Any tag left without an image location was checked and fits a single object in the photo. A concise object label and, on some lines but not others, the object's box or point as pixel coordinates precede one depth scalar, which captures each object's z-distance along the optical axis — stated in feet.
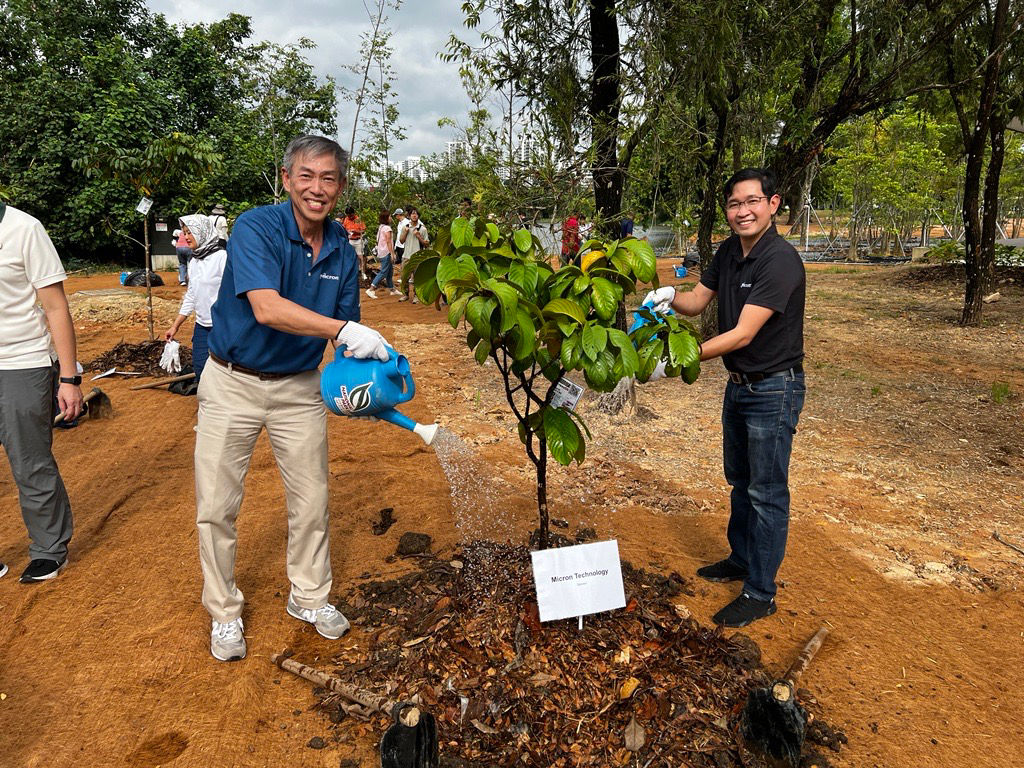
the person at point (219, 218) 23.86
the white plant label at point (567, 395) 7.13
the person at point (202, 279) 15.23
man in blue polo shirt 7.15
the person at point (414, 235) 35.70
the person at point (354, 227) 39.09
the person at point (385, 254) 38.11
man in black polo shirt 8.01
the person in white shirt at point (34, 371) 8.85
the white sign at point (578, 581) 7.48
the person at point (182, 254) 38.86
